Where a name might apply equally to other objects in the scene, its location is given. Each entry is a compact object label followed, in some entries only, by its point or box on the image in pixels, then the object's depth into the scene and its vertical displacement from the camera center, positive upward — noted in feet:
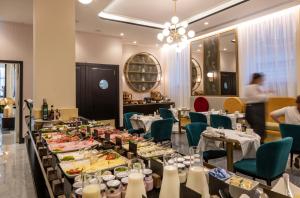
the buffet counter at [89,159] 4.05 -1.46
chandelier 16.62 +5.37
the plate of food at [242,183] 3.51 -1.38
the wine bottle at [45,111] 12.14 -0.50
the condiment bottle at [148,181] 4.09 -1.52
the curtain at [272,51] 17.98 +4.50
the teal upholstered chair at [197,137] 10.74 -1.96
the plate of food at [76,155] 5.68 -1.47
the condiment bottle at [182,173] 4.16 -1.40
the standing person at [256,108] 14.17 -0.51
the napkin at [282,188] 3.59 -1.51
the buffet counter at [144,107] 26.66 -0.75
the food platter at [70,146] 6.51 -1.39
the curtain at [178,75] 27.94 +3.58
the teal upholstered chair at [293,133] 11.30 -1.74
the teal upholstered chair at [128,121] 18.29 -1.68
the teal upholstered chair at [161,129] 14.03 -1.88
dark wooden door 22.81 +1.18
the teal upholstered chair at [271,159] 7.81 -2.18
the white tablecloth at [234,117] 16.11 -1.30
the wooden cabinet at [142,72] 28.91 +4.05
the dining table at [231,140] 10.06 -1.86
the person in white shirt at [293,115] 12.41 -0.88
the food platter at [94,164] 4.77 -1.49
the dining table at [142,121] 16.44 -1.58
